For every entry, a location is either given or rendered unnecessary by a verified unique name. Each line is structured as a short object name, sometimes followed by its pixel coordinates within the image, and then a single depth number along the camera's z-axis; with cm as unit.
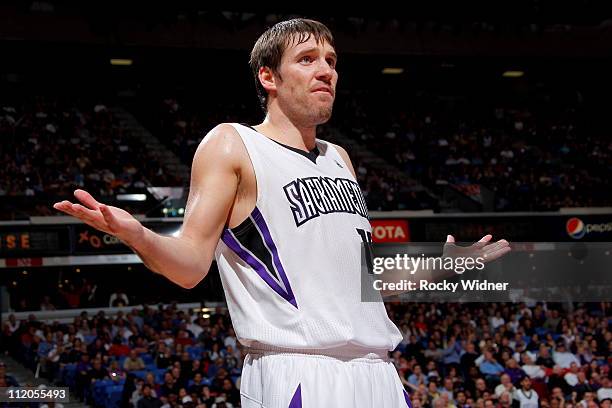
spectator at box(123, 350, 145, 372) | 1338
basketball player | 260
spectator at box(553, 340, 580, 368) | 1418
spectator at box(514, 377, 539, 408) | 1218
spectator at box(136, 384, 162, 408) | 1164
